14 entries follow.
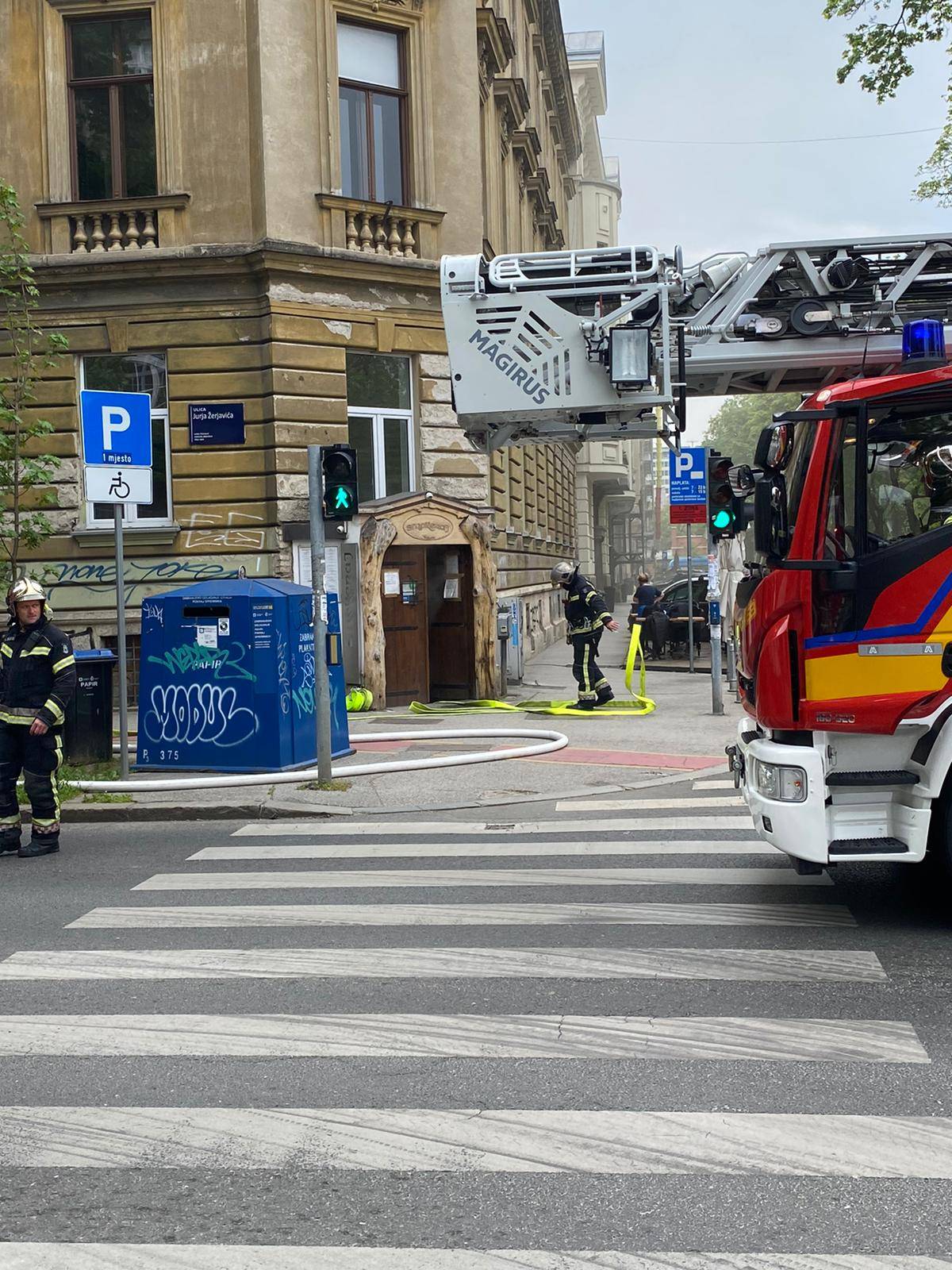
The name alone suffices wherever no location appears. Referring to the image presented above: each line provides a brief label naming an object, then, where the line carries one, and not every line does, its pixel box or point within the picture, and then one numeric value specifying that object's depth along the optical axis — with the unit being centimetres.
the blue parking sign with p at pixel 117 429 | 1187
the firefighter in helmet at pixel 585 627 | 1775
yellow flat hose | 1742
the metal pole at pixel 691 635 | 2355
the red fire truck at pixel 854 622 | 649
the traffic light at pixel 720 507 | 1452
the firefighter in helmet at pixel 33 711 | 963
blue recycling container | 1255
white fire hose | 1187
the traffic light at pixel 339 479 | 1161
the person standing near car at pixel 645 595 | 3160
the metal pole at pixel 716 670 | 1700
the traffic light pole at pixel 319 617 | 1163
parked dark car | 2680
